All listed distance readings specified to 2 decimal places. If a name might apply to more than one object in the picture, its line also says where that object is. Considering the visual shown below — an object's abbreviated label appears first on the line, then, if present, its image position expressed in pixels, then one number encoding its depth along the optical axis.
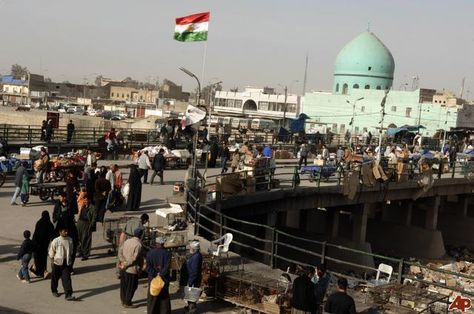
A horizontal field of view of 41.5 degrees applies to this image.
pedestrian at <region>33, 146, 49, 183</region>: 19.50
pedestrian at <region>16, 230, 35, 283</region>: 11.12
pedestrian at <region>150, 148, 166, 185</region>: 23.19
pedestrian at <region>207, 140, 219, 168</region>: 29.36
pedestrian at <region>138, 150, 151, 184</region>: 21.91
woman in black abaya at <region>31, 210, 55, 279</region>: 11.38
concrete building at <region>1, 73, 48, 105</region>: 125.00
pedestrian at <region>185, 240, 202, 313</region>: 10.13
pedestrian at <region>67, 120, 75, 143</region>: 31.83
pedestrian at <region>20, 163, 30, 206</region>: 17.74
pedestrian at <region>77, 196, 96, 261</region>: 12.77
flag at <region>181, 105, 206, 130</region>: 19.55
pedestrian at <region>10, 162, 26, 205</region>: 17.67
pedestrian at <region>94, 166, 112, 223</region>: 14.76
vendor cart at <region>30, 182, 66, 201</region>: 18.23
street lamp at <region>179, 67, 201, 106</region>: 20.15
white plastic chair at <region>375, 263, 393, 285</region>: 13.22
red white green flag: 21.10
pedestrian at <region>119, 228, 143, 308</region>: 10.17
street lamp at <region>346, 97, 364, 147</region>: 69.00
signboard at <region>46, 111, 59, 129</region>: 33.95
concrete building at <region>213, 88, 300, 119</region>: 83.44
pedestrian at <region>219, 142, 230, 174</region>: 26.97
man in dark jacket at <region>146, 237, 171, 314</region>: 9.48
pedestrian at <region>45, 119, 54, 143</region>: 31.05
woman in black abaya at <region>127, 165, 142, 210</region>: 17.48
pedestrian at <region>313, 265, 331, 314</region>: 9.60
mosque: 65.75
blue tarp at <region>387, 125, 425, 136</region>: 55.67
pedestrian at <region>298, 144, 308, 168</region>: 30.84
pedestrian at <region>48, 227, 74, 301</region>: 10.42
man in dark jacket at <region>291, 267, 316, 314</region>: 9.34
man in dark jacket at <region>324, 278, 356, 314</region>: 8.23
